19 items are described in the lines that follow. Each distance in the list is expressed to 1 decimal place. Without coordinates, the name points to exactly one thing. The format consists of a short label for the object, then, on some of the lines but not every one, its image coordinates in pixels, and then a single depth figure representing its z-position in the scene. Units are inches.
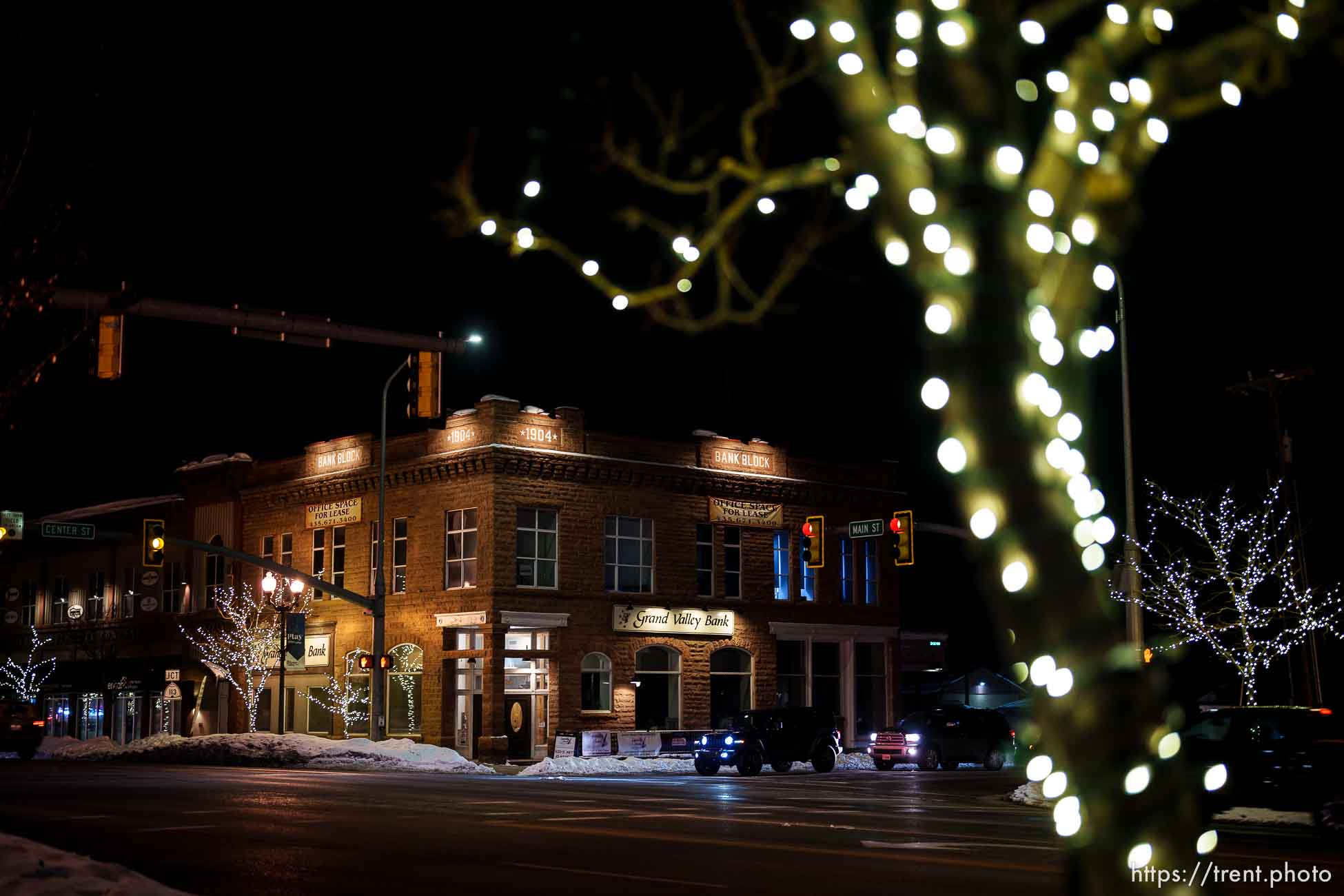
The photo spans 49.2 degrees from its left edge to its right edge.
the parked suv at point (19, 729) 1771.7
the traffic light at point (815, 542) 1358.3
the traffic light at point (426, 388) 756.0
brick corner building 1781.5
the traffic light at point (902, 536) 1300.4
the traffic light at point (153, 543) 1395.2
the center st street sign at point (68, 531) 1476.4
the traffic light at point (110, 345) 653.3
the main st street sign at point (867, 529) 1375.5
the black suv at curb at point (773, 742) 1481.3
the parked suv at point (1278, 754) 738.2
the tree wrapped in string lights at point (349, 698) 1902.1
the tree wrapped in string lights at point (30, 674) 2564.0
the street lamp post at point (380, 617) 1593.3
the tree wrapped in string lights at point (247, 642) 2034.9
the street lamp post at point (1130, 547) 1005.8
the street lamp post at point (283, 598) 1791.3
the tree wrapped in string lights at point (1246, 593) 1336.1
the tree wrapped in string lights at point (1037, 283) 134.3
